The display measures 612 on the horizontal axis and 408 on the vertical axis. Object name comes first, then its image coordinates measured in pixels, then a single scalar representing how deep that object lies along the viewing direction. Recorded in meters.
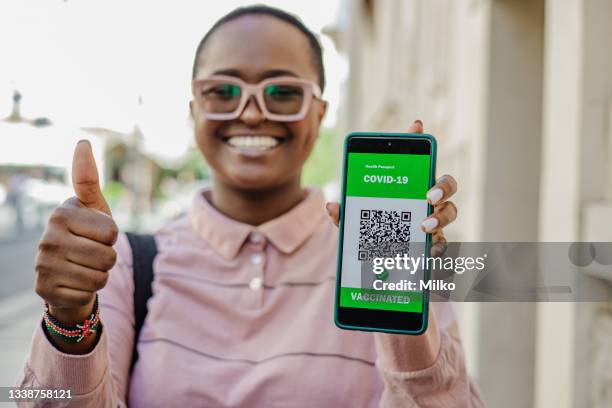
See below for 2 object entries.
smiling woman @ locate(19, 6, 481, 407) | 1.32
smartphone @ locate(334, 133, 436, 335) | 1.21
